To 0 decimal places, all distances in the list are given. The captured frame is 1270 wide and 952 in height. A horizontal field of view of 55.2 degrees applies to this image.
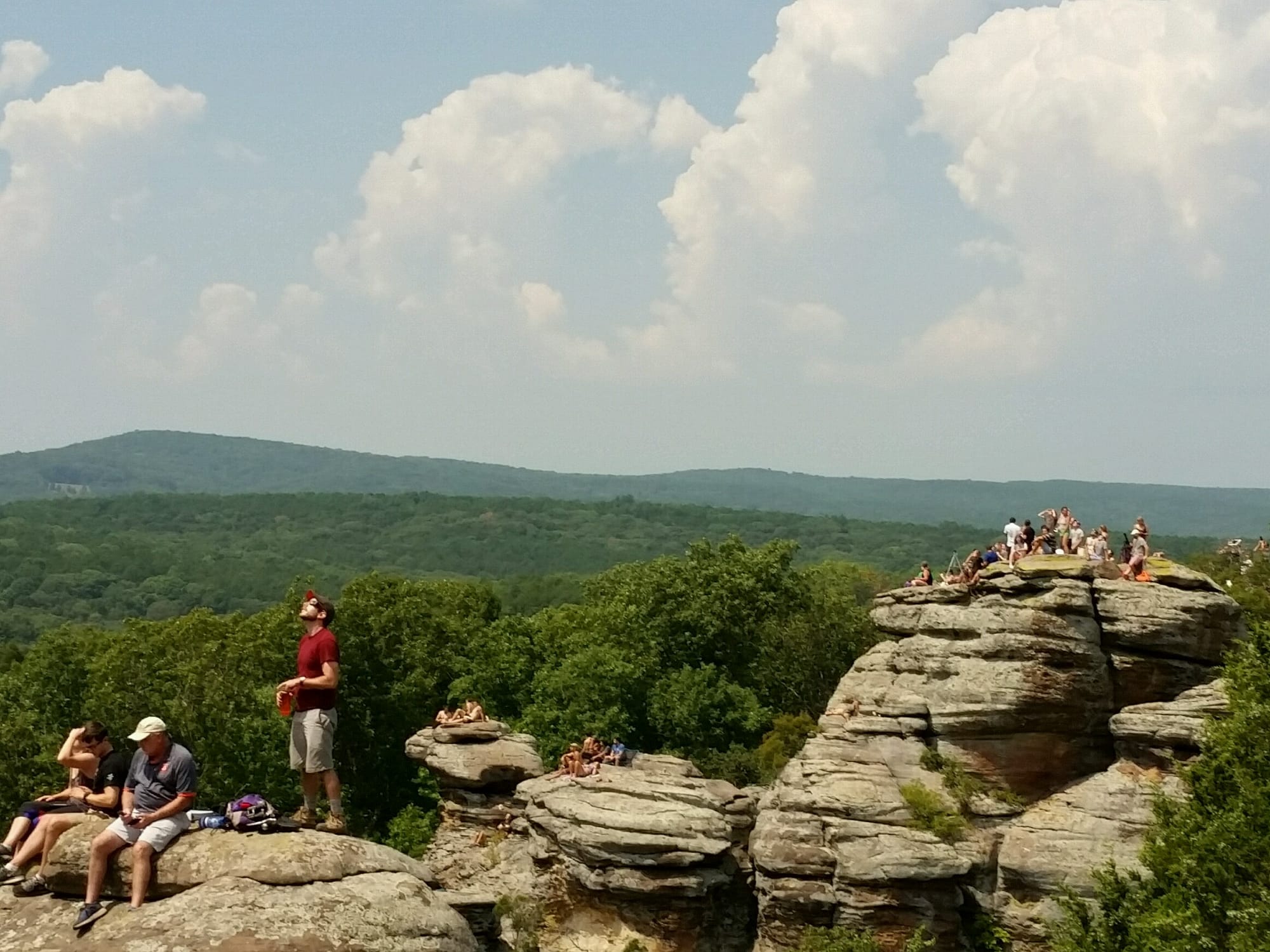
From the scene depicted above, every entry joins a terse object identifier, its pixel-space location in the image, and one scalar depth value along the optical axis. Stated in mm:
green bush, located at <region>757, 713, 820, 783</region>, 43812
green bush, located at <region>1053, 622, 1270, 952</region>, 21219
